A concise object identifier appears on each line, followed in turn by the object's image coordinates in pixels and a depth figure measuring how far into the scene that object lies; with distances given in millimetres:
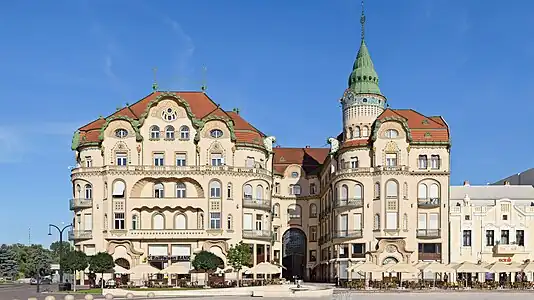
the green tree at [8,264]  139250
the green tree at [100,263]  76250
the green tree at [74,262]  78250
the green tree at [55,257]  179500
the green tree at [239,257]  79938
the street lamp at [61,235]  72588
